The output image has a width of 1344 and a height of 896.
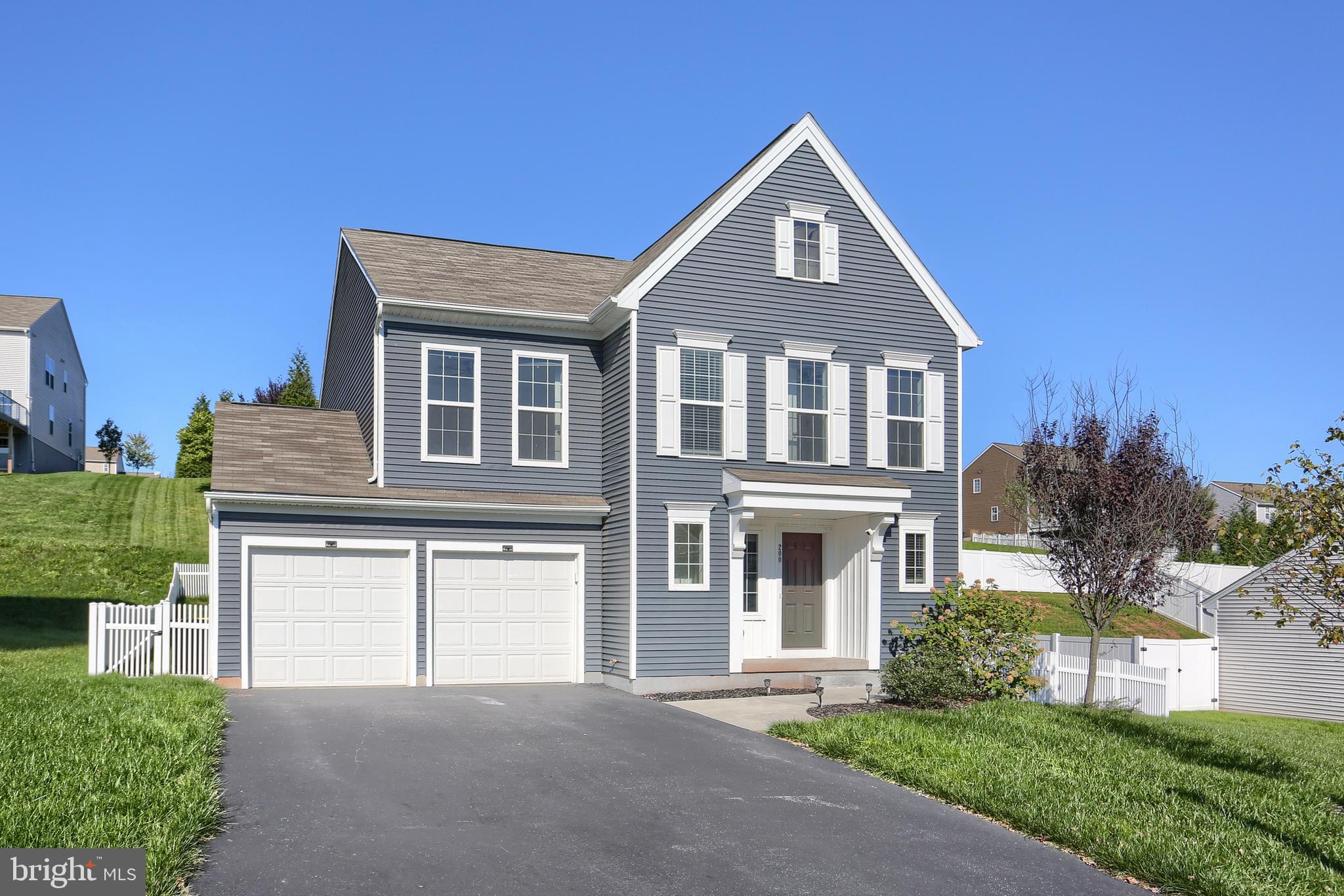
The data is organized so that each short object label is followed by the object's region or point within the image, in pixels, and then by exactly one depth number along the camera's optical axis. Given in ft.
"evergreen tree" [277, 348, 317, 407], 138.72
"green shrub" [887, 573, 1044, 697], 58.03
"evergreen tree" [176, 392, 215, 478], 149.79
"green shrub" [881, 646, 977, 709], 53.98
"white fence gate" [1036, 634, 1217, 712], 81.25
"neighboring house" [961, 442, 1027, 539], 207.10
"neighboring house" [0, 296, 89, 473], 151.12
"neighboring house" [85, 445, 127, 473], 206.69
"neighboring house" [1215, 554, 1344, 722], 96.37
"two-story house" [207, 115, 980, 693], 59.57
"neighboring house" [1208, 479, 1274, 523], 219.00
